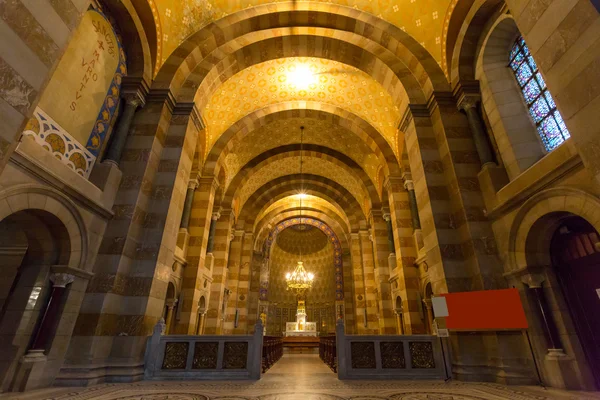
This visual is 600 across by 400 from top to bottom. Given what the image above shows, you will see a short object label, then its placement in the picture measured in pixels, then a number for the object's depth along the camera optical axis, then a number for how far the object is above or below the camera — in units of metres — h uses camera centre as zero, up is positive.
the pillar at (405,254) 9.73 +2.62
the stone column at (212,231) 12.86 +4.13
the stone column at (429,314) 9.27 +0.64
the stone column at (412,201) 10.20 +4.42
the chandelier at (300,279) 17.62 +3.08
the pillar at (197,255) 9.83 +2.55
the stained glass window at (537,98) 5.44 +4.34
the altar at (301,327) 17.30 +0.38
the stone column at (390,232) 12.95 +4.24
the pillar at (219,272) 12.08 +2.42
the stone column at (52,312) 4.67 +0.27
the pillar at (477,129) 6.38 +4.35
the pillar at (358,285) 15.35 +2.54
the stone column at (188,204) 10.37 +4.21
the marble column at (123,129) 6.34 +4.17
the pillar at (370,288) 14.77 +2.16
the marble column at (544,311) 4.68 +0.40
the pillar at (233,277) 14.69 +2.69
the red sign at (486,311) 4.80 +0.41
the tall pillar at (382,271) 12.39 +2.63
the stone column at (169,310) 9.23 +0.62
